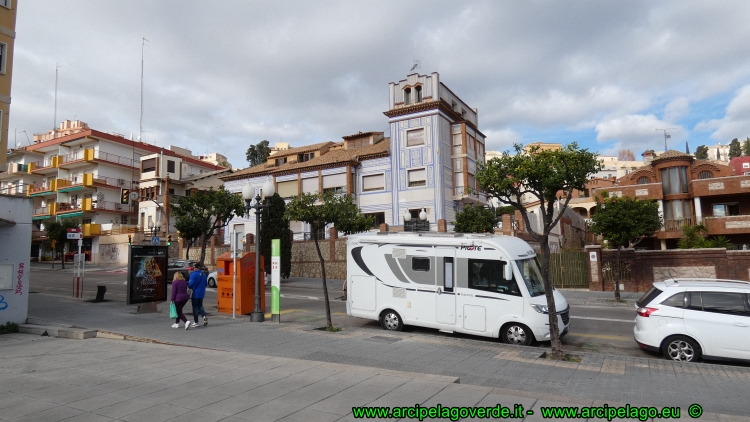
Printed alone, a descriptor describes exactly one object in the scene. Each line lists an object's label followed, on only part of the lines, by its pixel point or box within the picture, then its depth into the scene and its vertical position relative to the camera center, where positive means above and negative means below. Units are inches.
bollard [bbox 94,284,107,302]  714.2 -63.2
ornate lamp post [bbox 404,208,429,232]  692.7 +42.2
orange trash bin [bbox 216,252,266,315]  569.0 -38.7
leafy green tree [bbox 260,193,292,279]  1245.1 +53.7
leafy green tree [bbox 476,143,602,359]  378.8 +62.4
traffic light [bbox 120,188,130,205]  1430.9 +184.5
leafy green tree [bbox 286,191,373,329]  612.4 +54.6
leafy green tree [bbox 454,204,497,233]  1019.3 +63.5
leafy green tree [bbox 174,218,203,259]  1098.7 +62.3
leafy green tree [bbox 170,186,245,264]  1101.7 +108.2
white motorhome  410.3 -35.4
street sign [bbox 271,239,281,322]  496.4 -33.7
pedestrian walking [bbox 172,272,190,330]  459.8 -42.5
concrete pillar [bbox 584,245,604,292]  943.0 -48.1
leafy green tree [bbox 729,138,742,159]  3710.6 +779.3
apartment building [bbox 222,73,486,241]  1344.7 +269.2
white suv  336.4 -58.1
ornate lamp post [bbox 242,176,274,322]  518.9 +12.4
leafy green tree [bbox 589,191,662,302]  812.6 +45.7
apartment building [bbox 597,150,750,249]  1279.5 +146.8
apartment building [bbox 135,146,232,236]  1994.3 +319.1
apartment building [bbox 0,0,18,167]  643.5 +277.0
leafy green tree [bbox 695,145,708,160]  3750.2 +767.7
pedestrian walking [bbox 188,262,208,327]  479.8 -38.7
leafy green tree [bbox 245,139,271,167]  2714.1 +589.3
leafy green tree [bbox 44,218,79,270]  1696.6 +95.3
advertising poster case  552.2 -25.3
